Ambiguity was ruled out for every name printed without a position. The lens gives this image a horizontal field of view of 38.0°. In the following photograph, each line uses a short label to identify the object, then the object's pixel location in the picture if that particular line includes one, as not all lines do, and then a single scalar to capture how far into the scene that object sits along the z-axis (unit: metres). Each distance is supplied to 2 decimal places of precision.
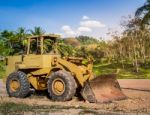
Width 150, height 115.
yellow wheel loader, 8.32
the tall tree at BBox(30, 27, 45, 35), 30.91
